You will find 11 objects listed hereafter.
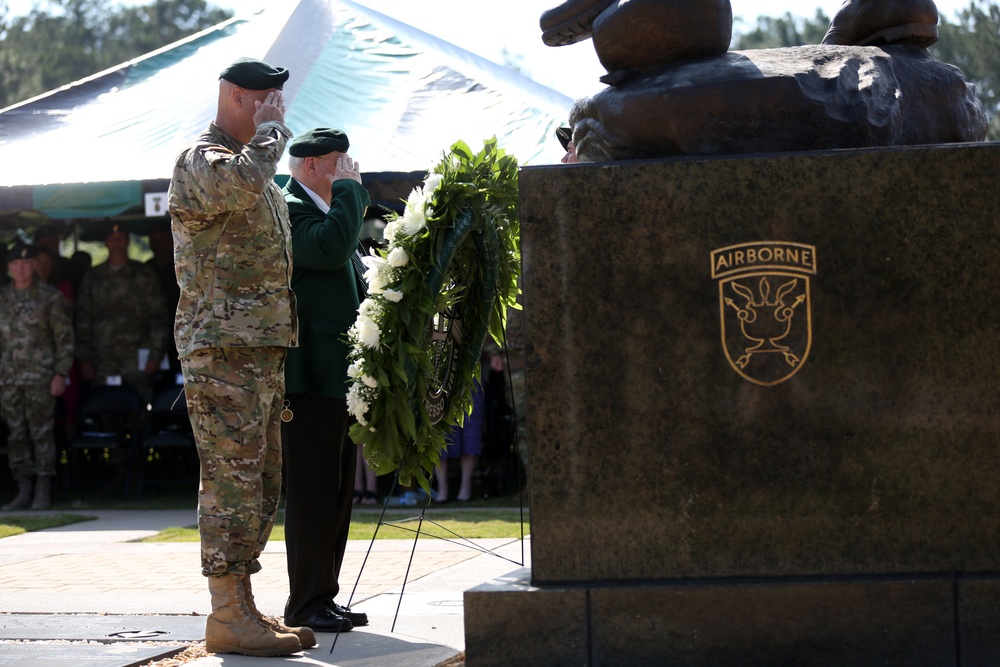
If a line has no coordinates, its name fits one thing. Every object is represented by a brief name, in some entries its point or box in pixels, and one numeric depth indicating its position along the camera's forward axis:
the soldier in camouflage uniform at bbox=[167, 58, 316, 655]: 9.06
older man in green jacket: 10.12
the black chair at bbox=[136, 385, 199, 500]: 22.99
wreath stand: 9.47
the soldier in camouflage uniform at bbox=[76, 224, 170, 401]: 24.59
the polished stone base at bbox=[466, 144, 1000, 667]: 8.01
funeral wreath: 9.31
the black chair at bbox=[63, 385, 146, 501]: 23.46
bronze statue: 8.32
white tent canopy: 22.87
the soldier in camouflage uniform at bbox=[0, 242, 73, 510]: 22.82
